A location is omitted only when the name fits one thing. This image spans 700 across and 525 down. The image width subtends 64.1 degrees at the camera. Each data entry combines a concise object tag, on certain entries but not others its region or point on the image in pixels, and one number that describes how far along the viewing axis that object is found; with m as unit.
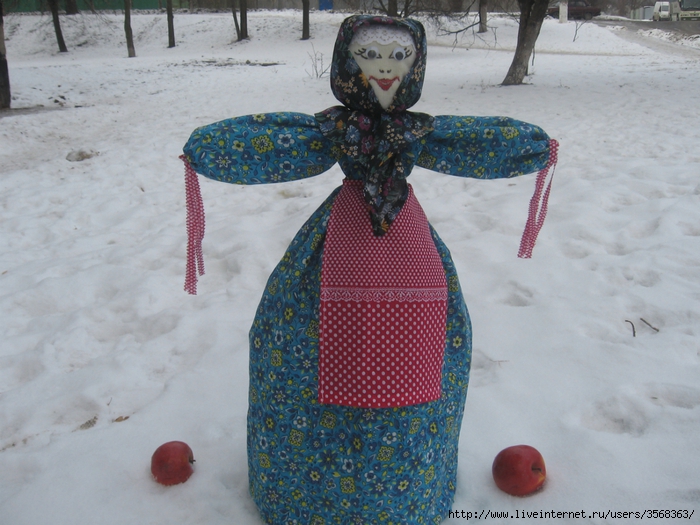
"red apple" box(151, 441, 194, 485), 2.01
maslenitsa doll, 1.54
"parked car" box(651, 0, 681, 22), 27.84
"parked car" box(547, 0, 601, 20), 25.34
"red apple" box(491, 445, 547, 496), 1.92
